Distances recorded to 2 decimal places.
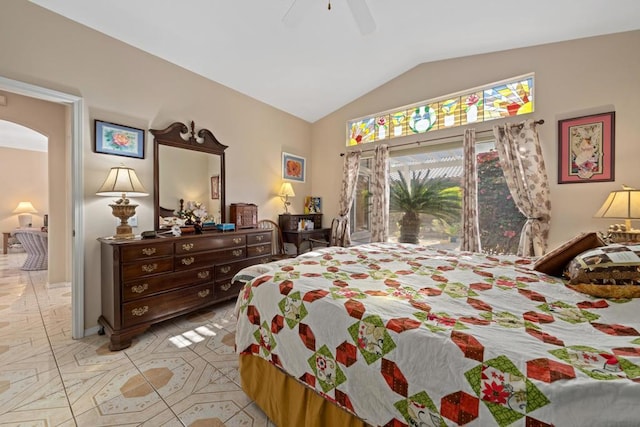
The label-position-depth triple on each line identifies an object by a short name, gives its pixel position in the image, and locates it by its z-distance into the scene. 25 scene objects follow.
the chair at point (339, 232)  4.22
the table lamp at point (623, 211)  2.10
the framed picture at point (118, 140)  2.44
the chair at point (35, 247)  4.51
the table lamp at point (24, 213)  6.36
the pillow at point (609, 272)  1.16
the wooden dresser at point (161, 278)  2.20
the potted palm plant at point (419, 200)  3.47
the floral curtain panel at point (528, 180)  2.74
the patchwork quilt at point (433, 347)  0.68
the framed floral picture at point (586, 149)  2.47
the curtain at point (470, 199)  3.12
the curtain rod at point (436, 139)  2.78
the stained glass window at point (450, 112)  2.99
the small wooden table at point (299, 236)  4.01
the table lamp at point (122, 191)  2.33
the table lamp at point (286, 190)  4.05
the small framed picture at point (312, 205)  4.58
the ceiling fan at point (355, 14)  1.86
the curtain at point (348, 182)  4.17
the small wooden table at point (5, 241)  6.04
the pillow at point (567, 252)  1.49
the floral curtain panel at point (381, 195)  3.88
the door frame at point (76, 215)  2.31
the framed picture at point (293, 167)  4.27
